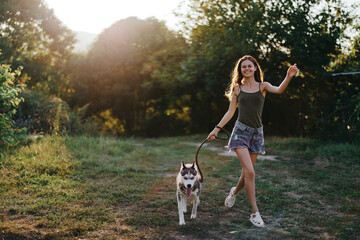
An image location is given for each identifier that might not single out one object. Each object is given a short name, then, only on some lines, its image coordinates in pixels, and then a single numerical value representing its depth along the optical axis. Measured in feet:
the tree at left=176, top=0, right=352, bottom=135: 37.83
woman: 14.39
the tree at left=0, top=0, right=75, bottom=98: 65.22
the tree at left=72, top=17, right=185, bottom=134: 74.69
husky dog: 14.73
